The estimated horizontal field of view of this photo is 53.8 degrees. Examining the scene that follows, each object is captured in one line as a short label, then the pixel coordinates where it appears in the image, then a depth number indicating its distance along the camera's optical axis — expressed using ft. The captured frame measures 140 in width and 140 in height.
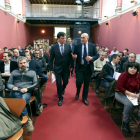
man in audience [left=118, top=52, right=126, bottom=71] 15.75
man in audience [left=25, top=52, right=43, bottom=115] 9.64
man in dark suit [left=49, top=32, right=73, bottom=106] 10.07
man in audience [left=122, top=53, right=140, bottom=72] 12.24
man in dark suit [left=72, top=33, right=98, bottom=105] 9.94
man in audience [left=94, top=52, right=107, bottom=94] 13.97
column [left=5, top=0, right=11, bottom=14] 25.08
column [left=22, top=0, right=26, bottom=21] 36.07
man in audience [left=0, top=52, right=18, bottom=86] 11.35
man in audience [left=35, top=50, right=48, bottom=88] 14.23
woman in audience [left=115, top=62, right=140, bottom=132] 7.91
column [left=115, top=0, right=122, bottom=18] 25.21
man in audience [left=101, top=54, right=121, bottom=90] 11.12
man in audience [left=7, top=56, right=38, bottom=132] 8.28
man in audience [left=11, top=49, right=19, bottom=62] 13.12
